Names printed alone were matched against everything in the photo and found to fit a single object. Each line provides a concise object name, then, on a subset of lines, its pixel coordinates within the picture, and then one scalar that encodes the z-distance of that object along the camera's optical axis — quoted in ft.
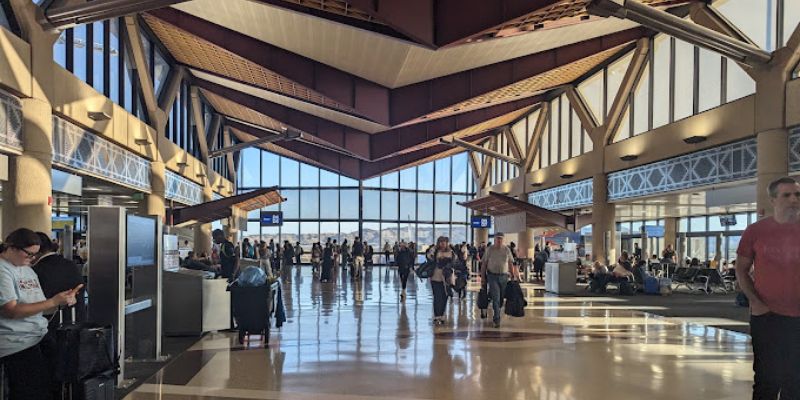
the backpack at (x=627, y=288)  58.75
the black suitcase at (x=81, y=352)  14.08
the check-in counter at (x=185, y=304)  30.50
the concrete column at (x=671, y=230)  102.58
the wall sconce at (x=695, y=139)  54.88
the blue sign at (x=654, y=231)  101.60
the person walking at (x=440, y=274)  35.94
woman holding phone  12.44
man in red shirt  11.50
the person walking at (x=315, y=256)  82.46
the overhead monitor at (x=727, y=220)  86.52
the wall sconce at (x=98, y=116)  42.97
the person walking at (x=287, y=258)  77.84
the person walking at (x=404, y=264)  55.67
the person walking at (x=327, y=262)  71.20
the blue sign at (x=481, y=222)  119.24
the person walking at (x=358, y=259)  73.70
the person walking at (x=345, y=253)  90.22
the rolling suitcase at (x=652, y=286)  59.82
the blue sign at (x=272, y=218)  111.55
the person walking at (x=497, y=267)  34.86
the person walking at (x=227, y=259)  39.42
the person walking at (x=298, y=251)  104.97
